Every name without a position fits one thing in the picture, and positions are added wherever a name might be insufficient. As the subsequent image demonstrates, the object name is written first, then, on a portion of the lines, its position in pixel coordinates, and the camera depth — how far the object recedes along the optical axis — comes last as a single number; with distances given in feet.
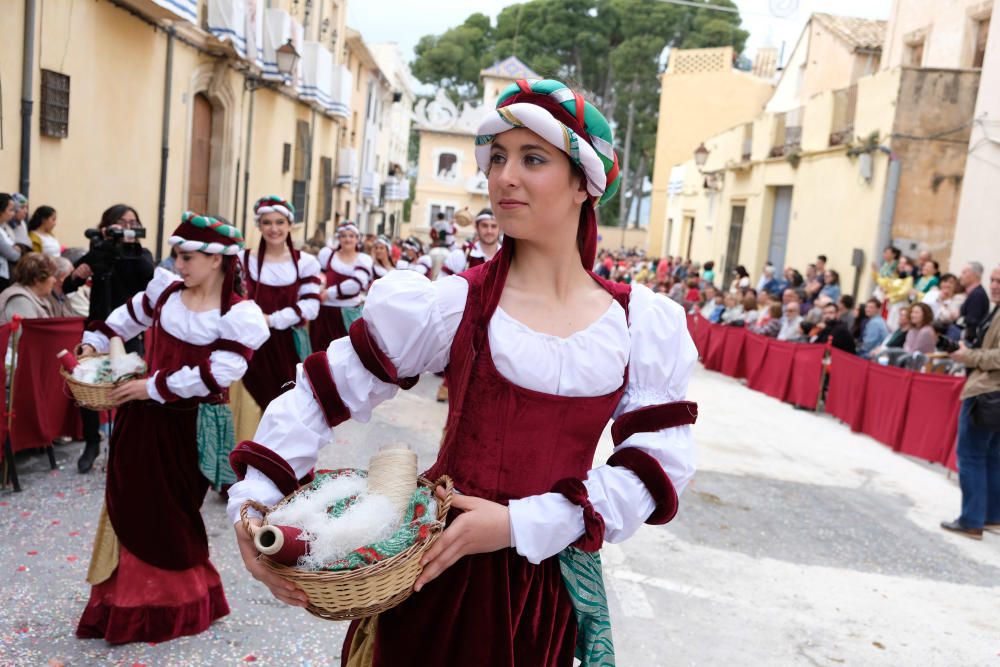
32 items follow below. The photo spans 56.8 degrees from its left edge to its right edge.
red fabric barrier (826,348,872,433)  34.32
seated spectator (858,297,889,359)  39.38
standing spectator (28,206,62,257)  26.96
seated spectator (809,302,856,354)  38.04
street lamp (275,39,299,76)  53.36
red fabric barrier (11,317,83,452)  20.24
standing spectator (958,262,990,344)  33.12
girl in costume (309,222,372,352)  30.81
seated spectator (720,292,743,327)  49.76
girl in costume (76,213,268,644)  13.25
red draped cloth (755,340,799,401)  40.88
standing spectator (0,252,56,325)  20.31
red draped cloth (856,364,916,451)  30.94
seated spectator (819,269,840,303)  50.42
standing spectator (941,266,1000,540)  20.52
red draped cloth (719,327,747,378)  47.26
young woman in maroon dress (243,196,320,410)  22.21
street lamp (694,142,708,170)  84.27
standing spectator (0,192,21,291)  23.41
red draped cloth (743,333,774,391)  43.68
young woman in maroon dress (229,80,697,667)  6.66
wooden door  48.88
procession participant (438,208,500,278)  29.17
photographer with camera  21.80
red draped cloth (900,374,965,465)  28.33
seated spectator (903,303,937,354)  33.69
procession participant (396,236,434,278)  37.83
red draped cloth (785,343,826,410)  38.50
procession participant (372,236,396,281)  39.09
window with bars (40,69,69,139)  30.58
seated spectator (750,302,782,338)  44.83
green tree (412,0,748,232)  152.05
